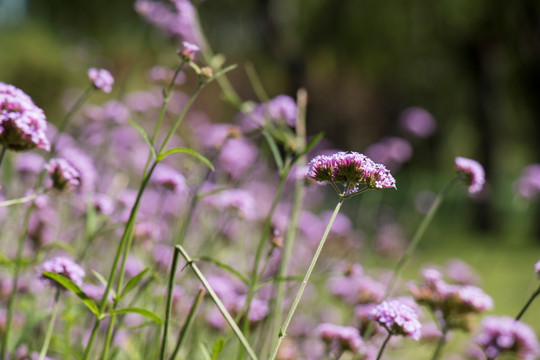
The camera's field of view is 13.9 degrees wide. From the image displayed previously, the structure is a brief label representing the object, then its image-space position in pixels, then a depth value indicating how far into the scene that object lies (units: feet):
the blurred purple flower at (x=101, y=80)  4.63
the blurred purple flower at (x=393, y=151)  6.28
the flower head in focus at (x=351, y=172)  4.22
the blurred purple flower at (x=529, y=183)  5.83
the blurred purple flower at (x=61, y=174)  4.51
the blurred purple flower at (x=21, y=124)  4.31
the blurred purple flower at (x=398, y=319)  4.33
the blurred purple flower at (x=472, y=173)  4.66
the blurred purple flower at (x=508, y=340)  4.64
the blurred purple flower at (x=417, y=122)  7.08
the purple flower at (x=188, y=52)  4.44
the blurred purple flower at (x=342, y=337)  4.73
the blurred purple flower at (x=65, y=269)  4.45
